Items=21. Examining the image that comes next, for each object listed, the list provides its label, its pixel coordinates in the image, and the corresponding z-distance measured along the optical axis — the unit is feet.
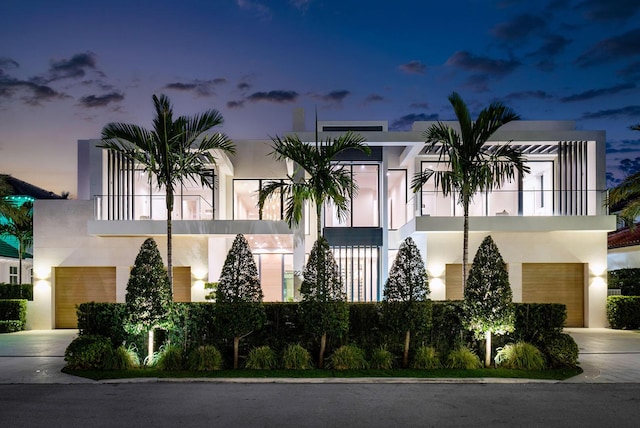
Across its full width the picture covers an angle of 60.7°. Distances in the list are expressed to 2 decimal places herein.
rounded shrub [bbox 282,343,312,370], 34.94
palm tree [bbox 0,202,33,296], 73.46
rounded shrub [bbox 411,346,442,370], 35.17
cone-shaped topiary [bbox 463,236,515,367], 35.58
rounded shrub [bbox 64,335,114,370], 34.71
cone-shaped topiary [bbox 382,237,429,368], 35.58
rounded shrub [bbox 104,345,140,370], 34.99
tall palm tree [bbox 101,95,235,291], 40.09
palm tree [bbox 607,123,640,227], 54.34
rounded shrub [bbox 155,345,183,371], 34.96
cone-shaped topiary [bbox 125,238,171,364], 35.83
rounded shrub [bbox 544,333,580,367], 35.24
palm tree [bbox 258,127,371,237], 40.55
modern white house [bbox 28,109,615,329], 56.24
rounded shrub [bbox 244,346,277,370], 34.91
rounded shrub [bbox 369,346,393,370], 35.09
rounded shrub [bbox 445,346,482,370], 35.22
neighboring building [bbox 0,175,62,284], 82.11
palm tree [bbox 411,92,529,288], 40.40
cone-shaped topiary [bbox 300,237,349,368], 35.73
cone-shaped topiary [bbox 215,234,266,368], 35.37
